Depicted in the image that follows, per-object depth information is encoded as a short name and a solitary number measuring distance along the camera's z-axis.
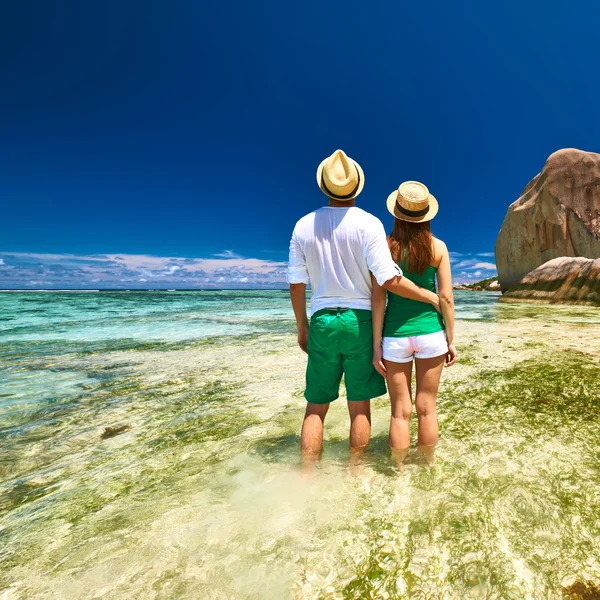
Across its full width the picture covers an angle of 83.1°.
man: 2.73
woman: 2.81
